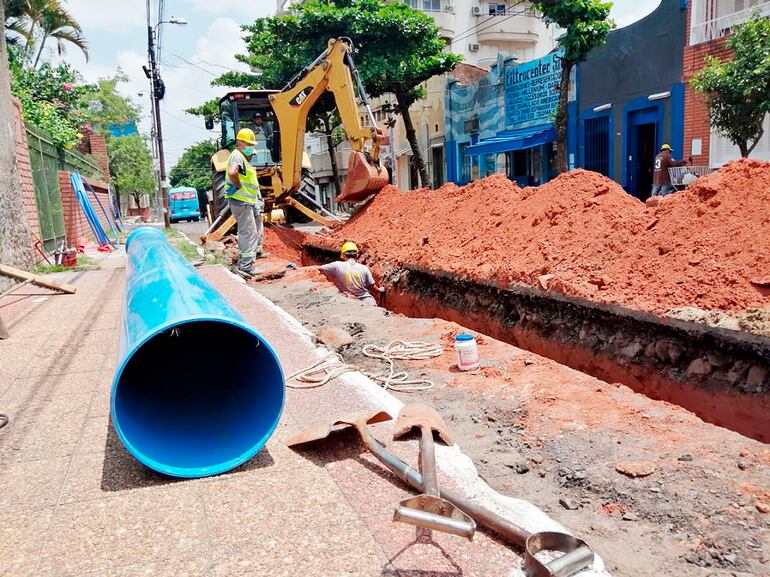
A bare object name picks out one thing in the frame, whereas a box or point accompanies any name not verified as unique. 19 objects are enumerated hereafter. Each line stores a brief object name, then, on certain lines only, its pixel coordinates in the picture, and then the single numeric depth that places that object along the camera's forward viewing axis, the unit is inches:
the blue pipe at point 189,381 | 123.3
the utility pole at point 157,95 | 1064.8
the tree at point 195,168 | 2962.6
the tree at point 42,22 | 805.9
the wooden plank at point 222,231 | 581.6
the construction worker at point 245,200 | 395.8
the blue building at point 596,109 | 680.4
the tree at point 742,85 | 460.1
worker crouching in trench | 336.5
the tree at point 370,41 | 830.5
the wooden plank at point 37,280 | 308.2
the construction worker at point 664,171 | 510.2
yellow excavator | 500.1
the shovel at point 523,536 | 91.0
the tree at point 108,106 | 1546.5
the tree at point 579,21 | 620.4
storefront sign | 891.4
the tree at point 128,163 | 1846.3
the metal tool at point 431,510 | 93.0
